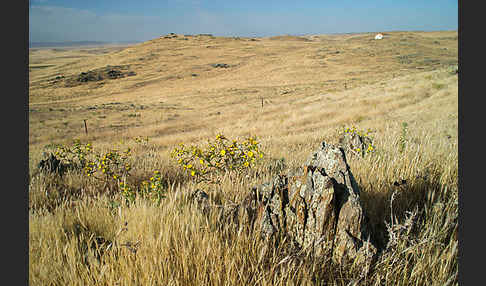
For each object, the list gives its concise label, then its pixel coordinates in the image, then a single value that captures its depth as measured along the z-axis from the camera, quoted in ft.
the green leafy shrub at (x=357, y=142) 13.25
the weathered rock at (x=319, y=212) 5.22
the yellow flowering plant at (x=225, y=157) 11.91
